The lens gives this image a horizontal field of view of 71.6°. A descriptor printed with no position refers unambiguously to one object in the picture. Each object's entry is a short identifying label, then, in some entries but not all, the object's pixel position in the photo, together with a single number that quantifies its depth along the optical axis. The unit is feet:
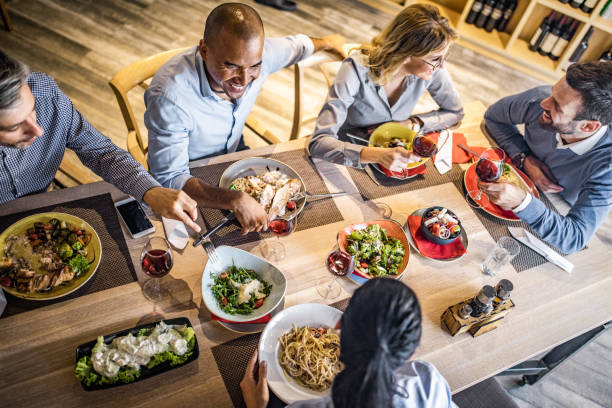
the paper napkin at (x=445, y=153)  6.37
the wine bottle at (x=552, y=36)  12.90
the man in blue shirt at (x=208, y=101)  5.00
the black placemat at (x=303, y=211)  5.23
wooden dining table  4.09
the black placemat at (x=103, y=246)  4.44
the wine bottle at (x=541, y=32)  13.03
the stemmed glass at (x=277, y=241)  5.10
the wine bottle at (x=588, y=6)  11.75
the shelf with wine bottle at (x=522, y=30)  12.51
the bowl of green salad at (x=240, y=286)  4.52
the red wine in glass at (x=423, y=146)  5.87
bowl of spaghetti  4.17
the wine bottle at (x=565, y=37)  12.90
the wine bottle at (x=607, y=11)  11.69
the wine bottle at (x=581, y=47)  12.58
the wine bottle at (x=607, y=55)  12.44
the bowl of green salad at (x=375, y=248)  5.12
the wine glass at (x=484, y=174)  5.80
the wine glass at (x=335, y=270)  4.87
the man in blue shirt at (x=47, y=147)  4.42
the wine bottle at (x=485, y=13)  13.21
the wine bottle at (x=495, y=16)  13.20
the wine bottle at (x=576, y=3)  11.93
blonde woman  5.90
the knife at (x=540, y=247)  5.59
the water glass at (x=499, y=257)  5.33
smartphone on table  5.02
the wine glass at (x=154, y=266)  4.51
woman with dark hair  2.81
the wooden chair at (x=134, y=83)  5.97
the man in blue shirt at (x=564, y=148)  5.65
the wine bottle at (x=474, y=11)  13.29
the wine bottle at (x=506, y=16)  13.15
